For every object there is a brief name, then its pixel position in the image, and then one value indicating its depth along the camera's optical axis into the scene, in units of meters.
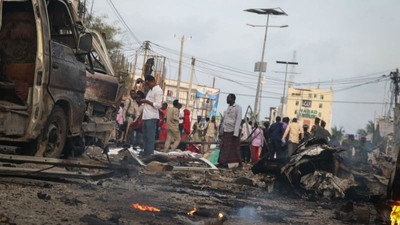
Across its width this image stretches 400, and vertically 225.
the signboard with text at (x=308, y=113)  120.62
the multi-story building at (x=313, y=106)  121.72
